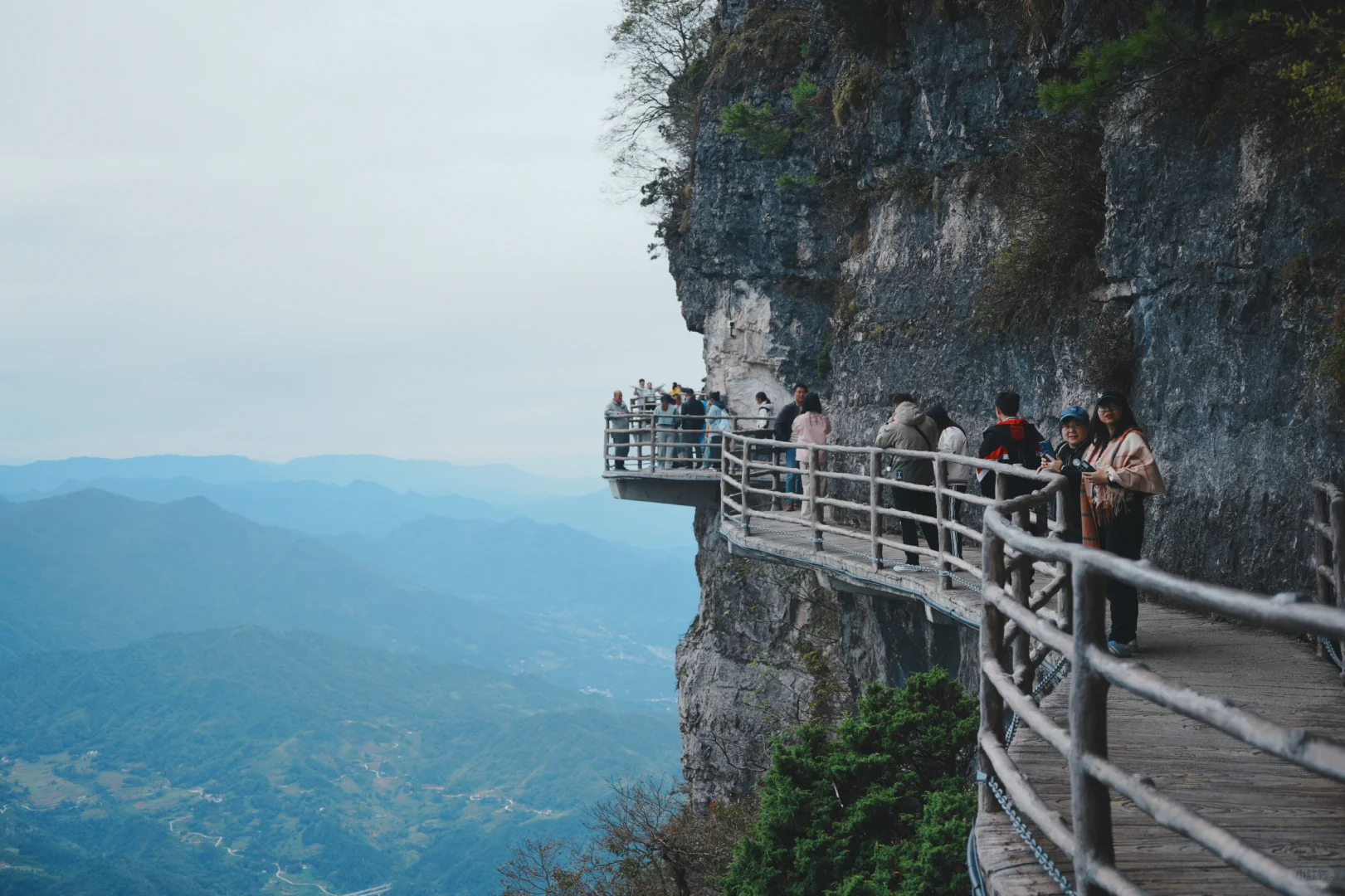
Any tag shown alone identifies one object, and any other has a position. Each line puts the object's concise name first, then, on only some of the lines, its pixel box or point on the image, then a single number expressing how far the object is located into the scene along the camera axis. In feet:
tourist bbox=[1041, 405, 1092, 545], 23.47
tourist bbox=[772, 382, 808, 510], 56.70
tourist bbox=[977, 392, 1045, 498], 27.63
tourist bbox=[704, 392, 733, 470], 72.20
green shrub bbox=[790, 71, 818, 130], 71.26
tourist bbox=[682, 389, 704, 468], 65.11
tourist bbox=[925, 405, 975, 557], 34.30
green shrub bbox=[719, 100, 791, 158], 75.56
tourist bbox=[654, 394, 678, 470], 65.98
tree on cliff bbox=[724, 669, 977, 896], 27.27
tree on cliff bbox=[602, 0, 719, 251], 95.86
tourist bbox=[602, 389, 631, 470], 70.44
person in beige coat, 32.01
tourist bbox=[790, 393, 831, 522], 47.03
